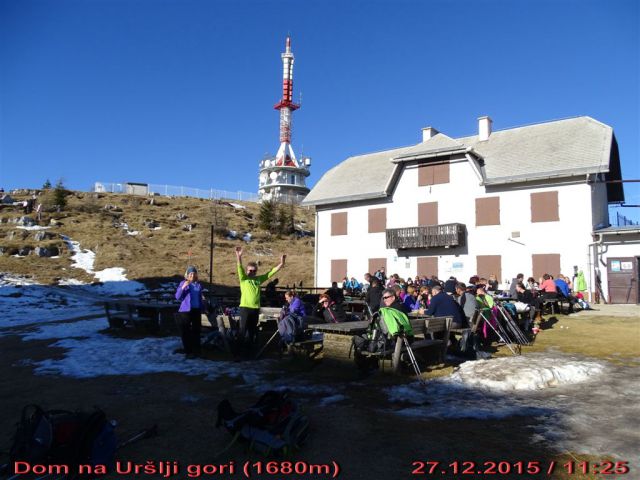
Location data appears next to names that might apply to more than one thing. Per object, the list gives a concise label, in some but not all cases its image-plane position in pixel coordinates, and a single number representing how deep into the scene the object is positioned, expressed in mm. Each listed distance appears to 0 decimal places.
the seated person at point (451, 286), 14128
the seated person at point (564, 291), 16433
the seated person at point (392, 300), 7805
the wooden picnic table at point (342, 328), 8055
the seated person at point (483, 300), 9938
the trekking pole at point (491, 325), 9480
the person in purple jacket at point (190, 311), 8711
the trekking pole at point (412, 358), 7227
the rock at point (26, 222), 40069
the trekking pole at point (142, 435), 4468
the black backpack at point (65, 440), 3854
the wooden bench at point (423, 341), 7371
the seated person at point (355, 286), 21200
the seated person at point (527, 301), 11207
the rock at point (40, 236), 36188
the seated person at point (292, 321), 8414
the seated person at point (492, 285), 18688
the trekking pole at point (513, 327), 10102
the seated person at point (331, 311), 9852
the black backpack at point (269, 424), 4168
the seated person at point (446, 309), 8915
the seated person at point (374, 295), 11073
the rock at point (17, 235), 35816
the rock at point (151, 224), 45688
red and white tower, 74688
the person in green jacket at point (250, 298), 8523
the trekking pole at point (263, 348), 8794
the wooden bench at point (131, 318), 12073
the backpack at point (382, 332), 7387
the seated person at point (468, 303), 9703
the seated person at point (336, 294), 15506
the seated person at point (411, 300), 12172
